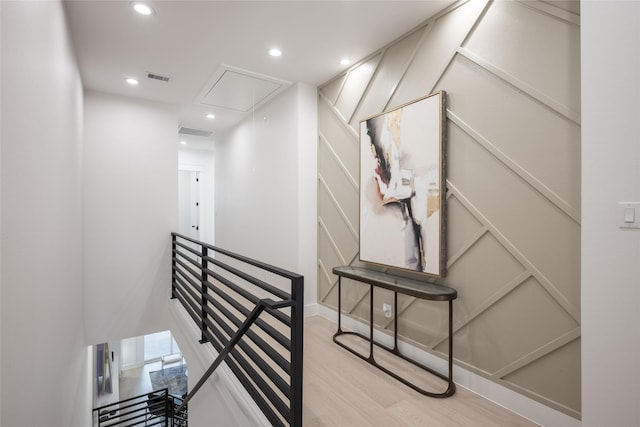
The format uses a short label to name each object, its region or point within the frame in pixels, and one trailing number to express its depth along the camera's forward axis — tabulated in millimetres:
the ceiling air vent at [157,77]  3479
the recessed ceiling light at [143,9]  2281
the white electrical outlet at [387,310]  2761
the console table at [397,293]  2078
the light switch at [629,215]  1274
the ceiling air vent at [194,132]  5688
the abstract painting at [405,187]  2307
